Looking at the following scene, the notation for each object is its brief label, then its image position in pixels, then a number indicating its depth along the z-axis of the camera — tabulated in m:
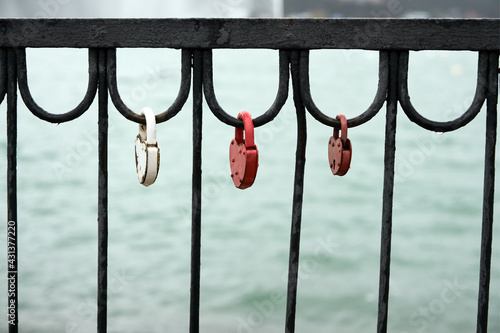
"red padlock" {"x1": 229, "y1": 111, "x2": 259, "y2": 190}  1.35
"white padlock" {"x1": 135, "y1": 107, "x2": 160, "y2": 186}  1.35
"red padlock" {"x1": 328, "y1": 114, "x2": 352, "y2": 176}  1.39
